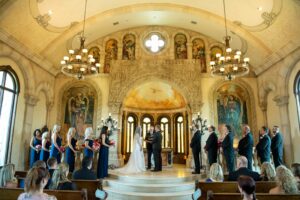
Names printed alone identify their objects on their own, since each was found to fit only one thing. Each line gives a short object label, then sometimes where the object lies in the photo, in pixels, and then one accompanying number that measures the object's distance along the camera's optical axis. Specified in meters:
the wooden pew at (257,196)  2.70
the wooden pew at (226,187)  3.77
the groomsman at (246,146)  6.07
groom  8.33
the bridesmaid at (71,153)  6.84
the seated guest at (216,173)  4.04
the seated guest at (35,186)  2.25
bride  8.36
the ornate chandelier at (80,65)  7.62
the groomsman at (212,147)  6.96
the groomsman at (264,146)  6.59
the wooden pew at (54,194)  2.89
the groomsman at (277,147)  7.05
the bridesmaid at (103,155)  7.02
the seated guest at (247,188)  2.27
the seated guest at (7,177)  3.23
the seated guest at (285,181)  2.79
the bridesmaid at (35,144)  7.74
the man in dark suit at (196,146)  7.78
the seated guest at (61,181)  3.20
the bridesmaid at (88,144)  6.70
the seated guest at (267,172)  4.11
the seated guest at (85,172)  4.34
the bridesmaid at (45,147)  7.25
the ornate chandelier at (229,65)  7.62
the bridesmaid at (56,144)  6.73
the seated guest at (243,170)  3.93
